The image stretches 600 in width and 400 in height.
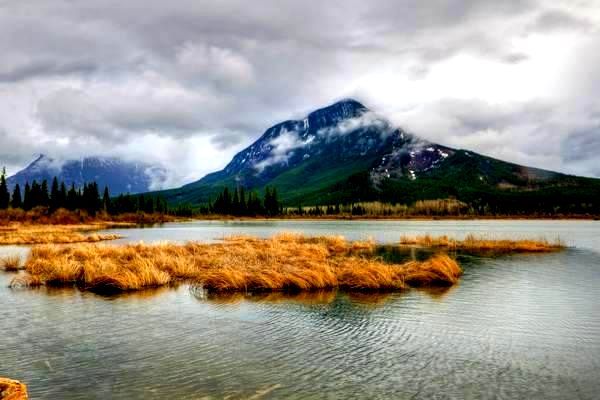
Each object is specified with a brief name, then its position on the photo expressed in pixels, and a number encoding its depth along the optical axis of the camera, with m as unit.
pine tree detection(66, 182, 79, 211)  147.94
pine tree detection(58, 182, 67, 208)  144.71
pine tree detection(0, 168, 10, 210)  135.31
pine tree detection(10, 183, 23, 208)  143.38
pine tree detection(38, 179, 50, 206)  143.61
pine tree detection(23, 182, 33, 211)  137.07
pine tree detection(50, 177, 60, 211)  141.12
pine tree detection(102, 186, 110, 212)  172.98
